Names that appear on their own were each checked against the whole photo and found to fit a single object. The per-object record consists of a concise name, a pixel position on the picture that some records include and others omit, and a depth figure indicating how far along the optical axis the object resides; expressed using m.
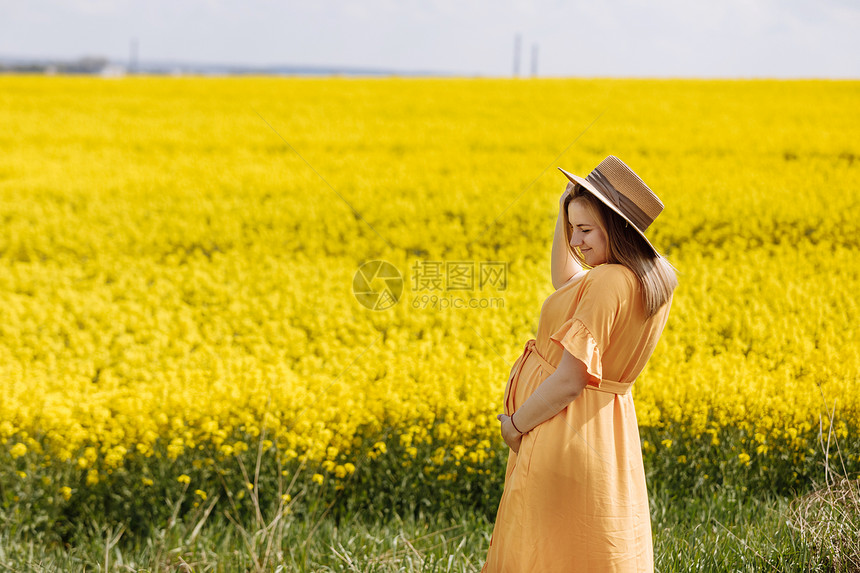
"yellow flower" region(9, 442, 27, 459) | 10.10
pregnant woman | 8.63
